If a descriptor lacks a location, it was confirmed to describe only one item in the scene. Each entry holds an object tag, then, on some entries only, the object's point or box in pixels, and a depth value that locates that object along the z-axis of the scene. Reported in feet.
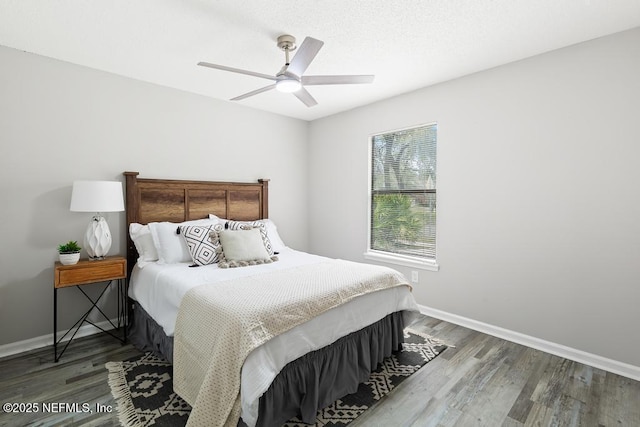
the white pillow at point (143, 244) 9.52
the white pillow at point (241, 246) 9.12
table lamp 8.25
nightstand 8.04
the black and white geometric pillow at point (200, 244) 9.11
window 11.43
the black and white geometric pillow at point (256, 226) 10.20
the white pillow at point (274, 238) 11.50
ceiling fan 6.50
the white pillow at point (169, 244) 9.27
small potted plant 8.25
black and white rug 5.92
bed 5.19
